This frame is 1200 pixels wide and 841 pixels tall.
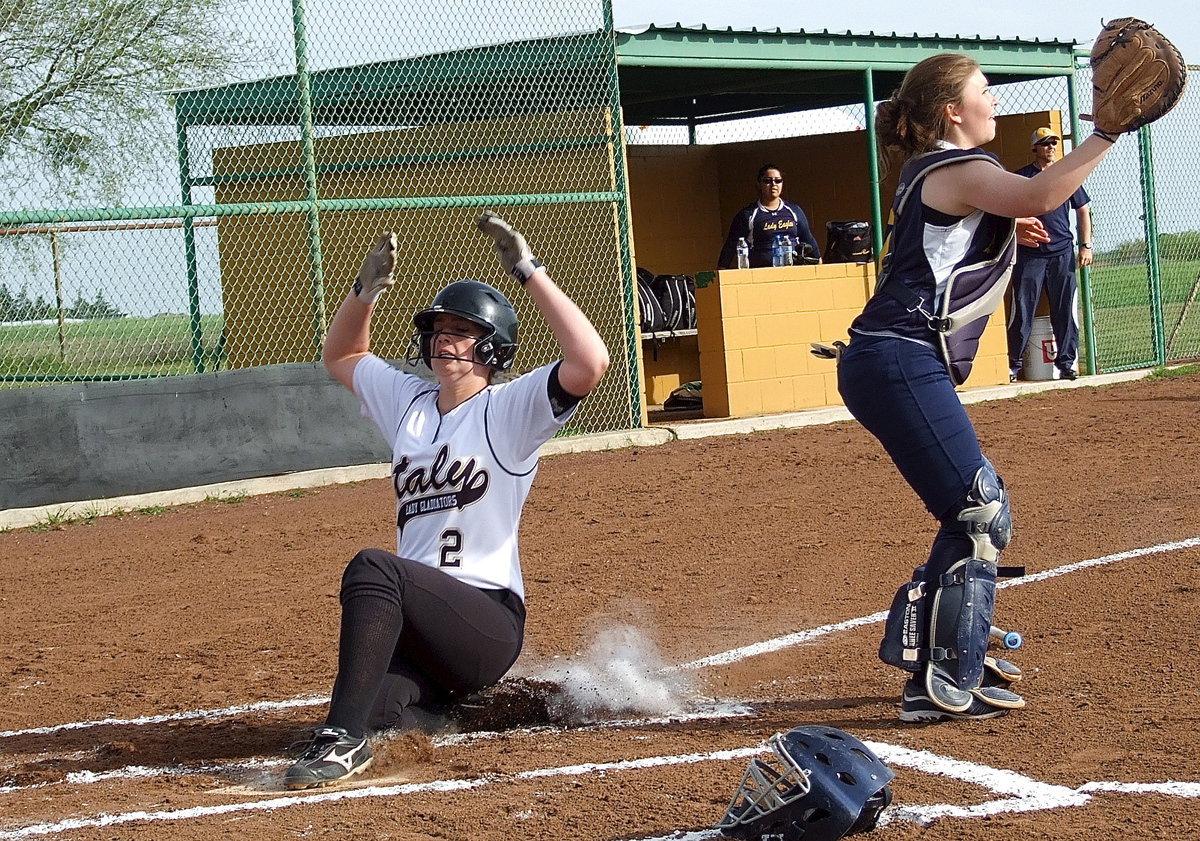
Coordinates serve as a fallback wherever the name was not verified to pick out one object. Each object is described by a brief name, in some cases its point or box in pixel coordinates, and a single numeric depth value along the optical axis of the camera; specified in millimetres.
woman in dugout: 13648
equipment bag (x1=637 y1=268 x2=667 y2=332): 13602
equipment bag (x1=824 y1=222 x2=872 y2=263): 13797
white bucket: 14727
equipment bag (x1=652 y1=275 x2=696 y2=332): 14156
